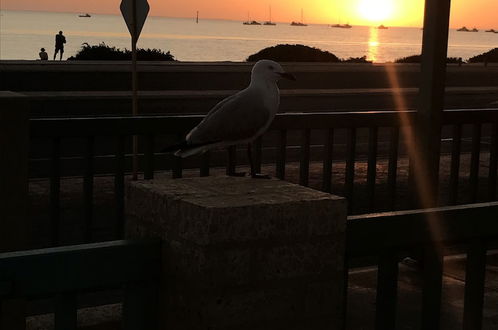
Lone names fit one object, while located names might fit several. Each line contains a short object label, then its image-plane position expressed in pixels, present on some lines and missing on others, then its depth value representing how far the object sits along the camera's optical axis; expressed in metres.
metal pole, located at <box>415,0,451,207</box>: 6.61
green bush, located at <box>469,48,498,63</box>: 75.06
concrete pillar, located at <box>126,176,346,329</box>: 2.80
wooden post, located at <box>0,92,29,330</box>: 4.97
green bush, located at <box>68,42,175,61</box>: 49.38
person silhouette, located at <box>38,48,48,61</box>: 47.96
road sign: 13.16
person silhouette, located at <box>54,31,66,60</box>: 53.19
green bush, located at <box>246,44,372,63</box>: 57.22
